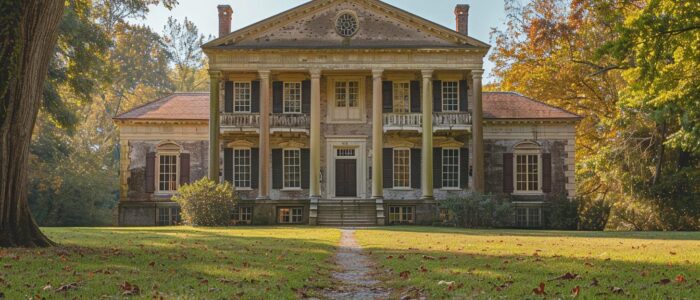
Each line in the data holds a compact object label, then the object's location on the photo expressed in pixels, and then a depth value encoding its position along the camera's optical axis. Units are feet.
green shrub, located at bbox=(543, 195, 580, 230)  107.34
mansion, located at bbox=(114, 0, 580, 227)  109.09
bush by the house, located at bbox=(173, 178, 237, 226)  99.81
